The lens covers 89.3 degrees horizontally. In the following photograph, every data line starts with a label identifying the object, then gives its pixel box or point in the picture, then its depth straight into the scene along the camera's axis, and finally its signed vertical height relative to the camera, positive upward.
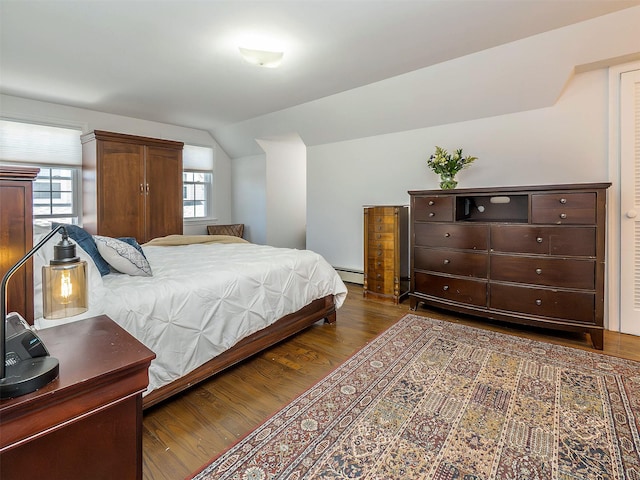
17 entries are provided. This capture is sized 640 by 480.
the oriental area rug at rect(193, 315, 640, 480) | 1.38 -0.97
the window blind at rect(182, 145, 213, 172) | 5.56 +1.32
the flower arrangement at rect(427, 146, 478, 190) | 3.38 +0.72
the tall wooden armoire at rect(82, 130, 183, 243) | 3.97 +0.62
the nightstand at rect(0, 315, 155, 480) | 0.70 -0.43
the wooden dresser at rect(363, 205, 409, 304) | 3.85 -0.24
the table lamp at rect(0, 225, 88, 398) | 0.72 -0.21
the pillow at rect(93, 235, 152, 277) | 2.04 -0.15
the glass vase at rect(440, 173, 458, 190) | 3.38 +0.54
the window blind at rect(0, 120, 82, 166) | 3.76 +1.09
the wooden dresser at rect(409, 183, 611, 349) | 2.52 -0.18
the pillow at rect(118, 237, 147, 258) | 2.46 -0.07
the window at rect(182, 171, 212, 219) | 5.65 +0.70
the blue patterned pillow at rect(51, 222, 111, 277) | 2.00 -0.08
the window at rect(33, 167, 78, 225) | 4.07 +0.48
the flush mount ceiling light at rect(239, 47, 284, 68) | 2.59 +1.43
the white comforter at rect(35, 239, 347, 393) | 1.70 -0.41
